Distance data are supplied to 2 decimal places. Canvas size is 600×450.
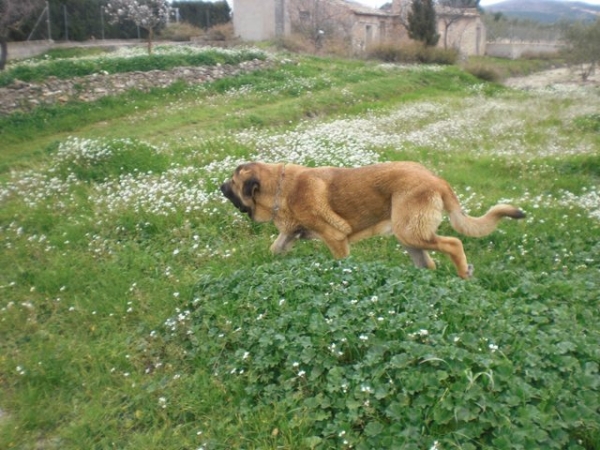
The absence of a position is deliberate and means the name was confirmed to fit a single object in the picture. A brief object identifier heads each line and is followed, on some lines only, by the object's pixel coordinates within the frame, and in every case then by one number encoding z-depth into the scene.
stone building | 37.31
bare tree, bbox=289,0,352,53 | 38.16
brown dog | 5.78
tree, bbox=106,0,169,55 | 24.91
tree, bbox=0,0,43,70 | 20.15
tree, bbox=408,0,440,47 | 38.38
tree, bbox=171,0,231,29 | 42.25
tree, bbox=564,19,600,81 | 33.94
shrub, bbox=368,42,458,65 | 35.00
